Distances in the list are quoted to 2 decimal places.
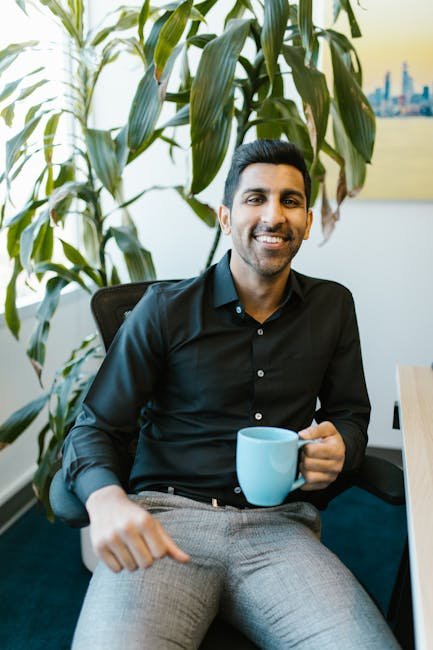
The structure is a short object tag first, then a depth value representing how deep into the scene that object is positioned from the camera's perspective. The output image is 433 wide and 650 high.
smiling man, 1.10
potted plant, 1.54
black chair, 1.13
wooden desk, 0.73
